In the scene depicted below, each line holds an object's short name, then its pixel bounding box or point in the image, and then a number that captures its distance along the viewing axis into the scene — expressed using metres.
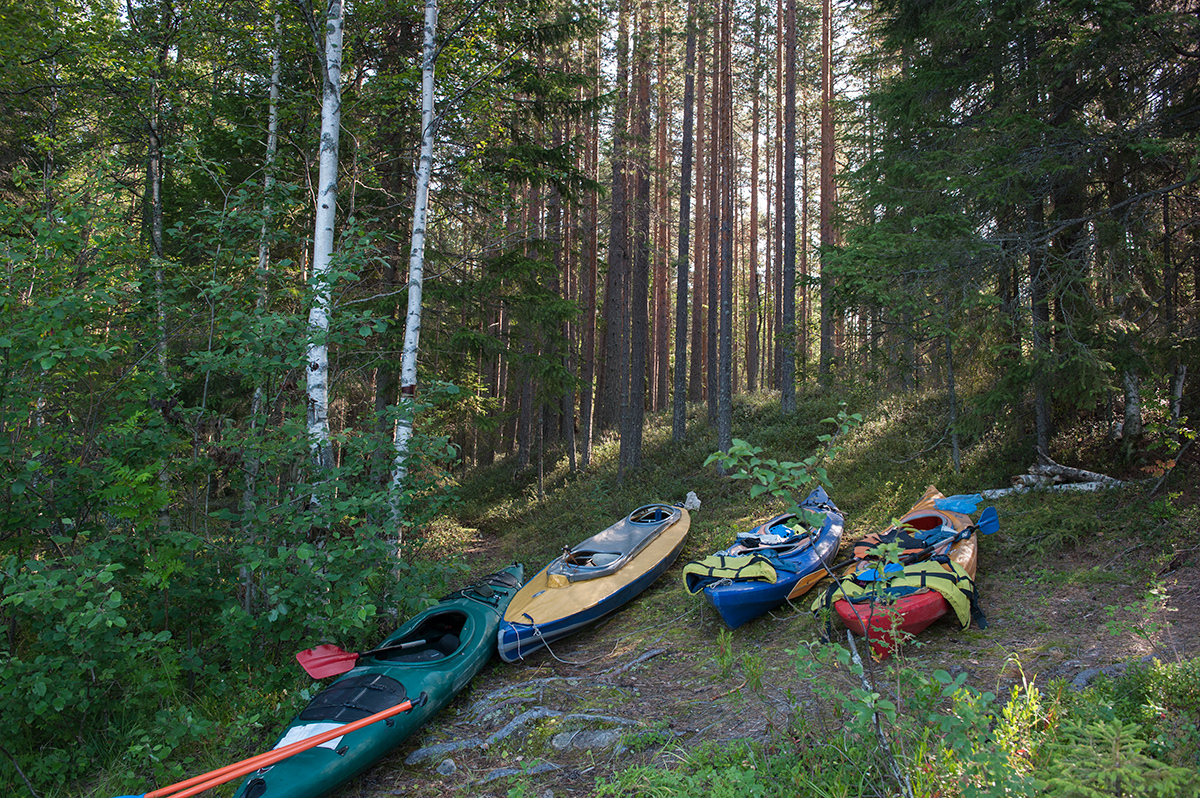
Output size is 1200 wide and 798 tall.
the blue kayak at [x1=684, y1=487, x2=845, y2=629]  5.94
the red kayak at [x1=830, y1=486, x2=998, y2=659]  4.88
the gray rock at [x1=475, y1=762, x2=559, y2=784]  3.99
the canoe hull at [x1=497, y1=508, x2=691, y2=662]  5.88
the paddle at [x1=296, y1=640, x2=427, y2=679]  4.57
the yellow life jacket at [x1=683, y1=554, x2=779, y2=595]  6.04
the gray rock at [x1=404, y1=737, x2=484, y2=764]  4.38
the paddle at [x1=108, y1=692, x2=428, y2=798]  3.29
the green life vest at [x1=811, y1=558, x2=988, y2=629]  5.08
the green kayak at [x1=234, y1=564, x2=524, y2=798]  3.76
